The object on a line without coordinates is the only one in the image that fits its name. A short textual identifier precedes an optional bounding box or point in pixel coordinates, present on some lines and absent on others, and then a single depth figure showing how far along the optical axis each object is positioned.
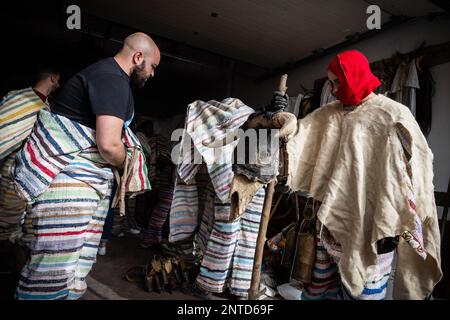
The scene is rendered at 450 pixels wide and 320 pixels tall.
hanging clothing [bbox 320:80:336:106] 3.97
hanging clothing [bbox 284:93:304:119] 4.35
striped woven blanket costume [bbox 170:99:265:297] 2.43
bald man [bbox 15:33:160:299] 1.58
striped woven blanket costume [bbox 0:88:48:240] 1.93
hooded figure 1.33
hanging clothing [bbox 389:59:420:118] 3.25
